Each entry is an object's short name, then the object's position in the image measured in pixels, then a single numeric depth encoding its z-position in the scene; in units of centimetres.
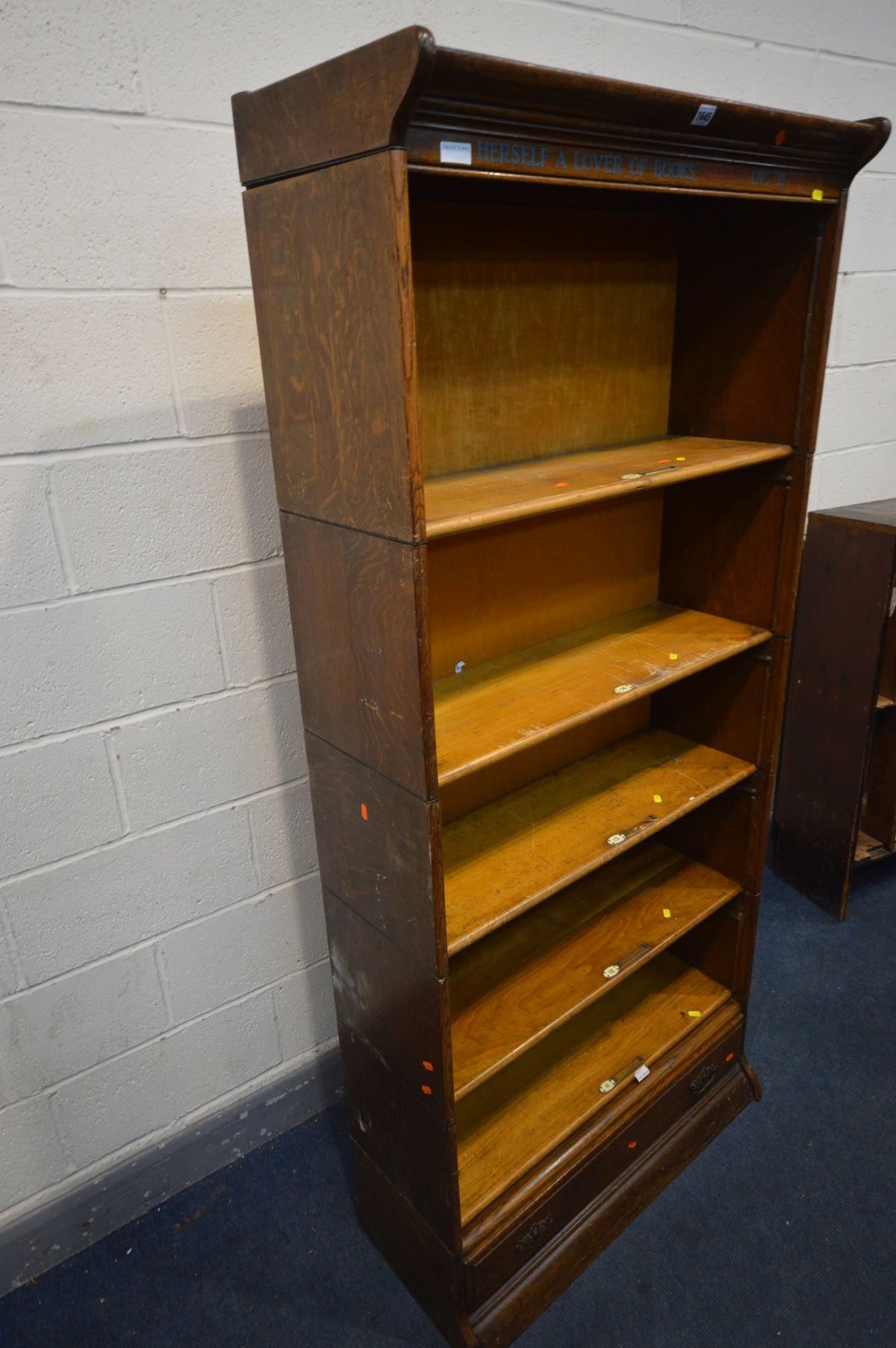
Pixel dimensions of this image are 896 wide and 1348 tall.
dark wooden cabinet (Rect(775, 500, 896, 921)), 207
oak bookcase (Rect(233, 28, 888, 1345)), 94
